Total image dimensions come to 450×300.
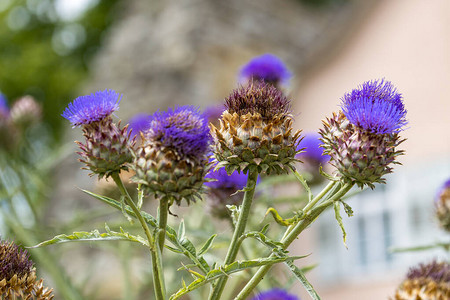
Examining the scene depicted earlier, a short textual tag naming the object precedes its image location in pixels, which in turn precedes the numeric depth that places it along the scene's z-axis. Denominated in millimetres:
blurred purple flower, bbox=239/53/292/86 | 1476
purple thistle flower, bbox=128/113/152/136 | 1342
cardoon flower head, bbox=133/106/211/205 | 1031
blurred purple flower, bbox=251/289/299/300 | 1087
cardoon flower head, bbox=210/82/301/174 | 1066
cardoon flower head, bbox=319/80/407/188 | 1047
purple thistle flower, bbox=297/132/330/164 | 1458
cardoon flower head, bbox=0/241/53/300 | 1000
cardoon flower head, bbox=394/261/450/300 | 1126
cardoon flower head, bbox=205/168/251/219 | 1261
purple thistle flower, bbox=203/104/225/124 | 1528
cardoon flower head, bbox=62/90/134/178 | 1048
